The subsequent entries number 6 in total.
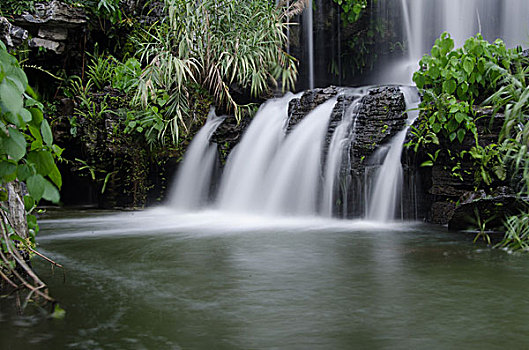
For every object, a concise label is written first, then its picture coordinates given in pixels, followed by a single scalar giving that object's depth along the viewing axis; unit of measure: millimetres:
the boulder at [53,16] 7344
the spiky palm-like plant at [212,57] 7281
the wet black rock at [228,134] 7129
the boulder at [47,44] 7477
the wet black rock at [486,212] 4406
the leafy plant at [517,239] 3686
